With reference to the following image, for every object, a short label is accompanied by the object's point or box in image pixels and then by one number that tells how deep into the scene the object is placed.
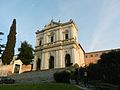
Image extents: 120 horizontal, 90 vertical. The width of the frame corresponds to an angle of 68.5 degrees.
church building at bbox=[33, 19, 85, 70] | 21.34
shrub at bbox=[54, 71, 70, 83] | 12.40
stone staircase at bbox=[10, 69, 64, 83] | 15.05
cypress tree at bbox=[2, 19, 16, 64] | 21.22
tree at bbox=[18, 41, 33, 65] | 25.05
